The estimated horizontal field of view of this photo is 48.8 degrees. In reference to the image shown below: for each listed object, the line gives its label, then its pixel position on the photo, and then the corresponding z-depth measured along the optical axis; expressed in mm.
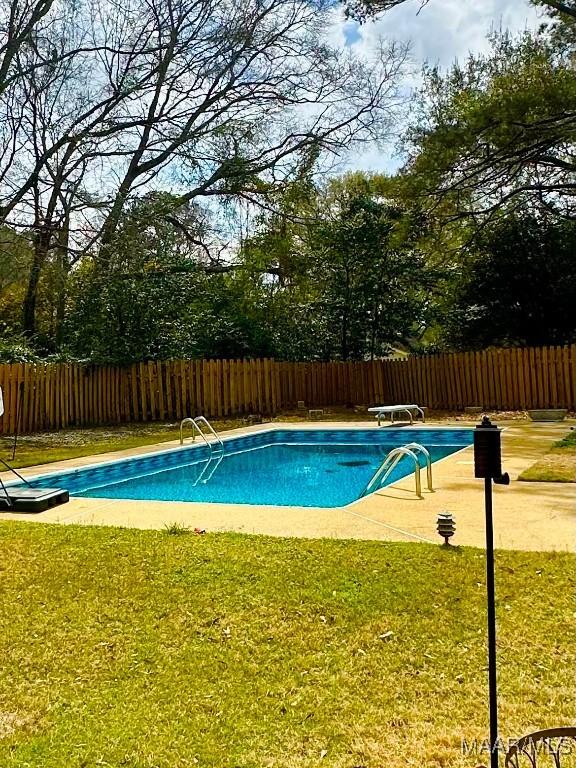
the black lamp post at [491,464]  1842
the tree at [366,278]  16547
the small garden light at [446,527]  4230
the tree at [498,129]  11195
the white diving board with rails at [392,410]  11695
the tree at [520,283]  16109
